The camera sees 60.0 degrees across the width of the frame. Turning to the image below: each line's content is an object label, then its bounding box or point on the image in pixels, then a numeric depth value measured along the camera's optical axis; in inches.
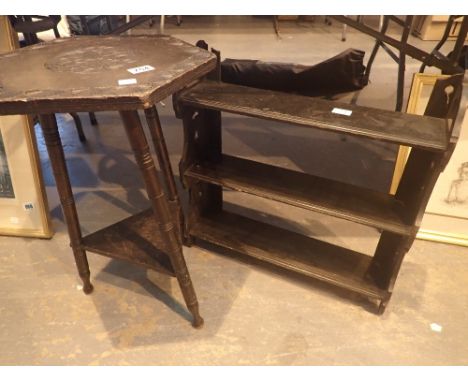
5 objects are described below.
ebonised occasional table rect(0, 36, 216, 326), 35.5
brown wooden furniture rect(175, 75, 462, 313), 48.4
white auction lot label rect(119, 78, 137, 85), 37.6
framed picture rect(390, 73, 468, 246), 67.7
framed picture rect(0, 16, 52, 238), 63.7
